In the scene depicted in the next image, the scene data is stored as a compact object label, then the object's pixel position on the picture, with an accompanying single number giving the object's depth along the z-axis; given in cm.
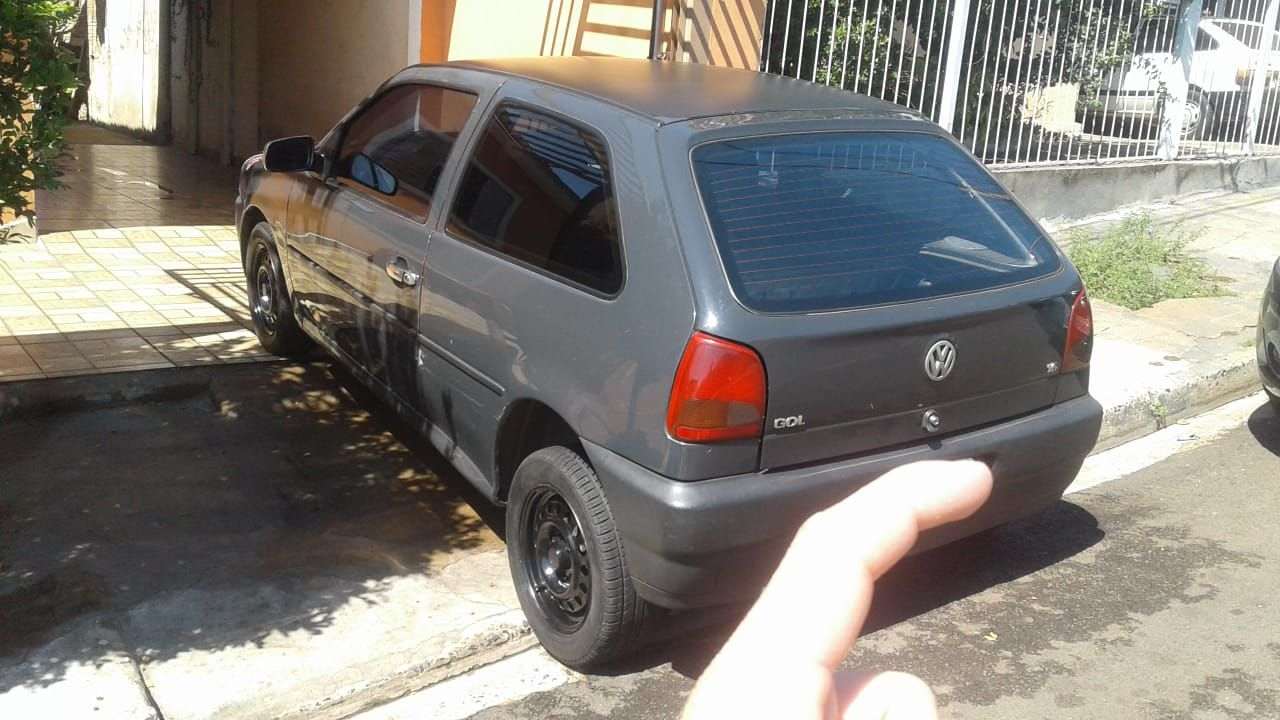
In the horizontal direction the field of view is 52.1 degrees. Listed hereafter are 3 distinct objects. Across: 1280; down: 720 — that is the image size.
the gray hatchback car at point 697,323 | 359
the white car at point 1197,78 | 1084
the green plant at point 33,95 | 407
